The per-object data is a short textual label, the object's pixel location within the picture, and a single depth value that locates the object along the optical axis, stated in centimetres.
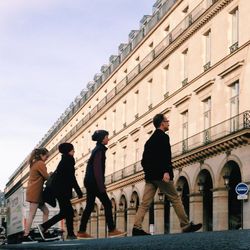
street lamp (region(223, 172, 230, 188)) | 3138
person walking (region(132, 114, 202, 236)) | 1020
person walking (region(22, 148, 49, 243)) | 1280
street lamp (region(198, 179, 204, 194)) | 3462
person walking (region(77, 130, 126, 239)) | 1121
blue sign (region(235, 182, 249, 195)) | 2570
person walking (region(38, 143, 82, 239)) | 1209
